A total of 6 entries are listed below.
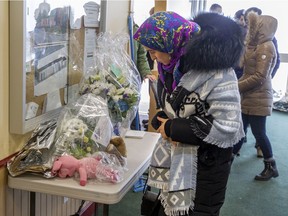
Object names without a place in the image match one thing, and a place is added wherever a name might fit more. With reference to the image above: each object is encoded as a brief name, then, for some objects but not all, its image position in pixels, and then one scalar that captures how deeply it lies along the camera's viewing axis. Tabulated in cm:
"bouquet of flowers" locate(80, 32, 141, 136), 184
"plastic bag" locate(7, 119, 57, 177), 150
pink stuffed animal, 149
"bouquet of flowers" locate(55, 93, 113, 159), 159
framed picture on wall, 149
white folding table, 142
